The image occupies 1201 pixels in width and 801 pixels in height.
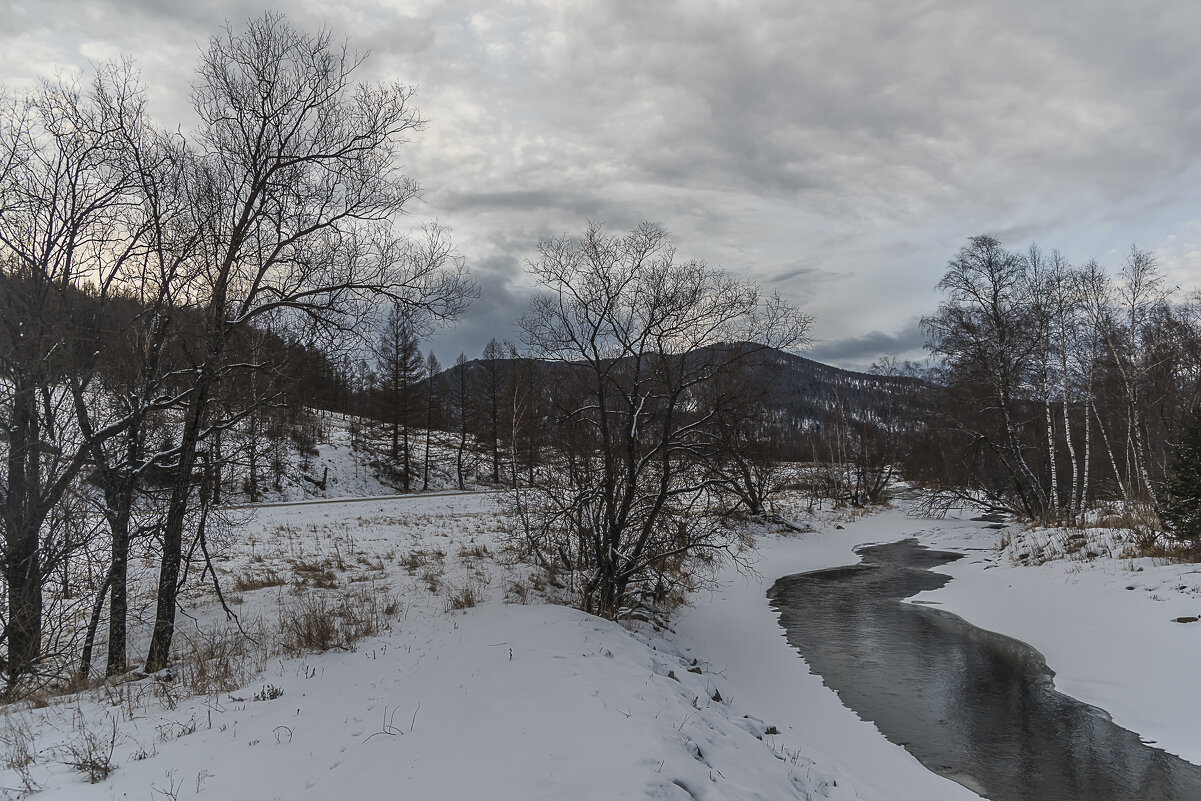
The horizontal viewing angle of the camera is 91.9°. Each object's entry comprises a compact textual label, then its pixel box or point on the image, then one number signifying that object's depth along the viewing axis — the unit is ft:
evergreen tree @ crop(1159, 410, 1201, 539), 41.47
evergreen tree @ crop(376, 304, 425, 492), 129.80
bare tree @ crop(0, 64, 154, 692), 24.73
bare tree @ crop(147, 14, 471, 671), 27.55
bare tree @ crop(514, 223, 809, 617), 35.06
